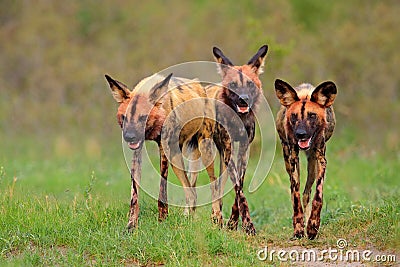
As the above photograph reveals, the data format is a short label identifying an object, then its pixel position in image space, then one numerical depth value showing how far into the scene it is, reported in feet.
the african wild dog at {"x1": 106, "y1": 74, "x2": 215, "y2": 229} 48.55
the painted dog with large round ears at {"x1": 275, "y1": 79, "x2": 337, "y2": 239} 48.21
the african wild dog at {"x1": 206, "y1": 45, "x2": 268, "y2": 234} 51.62
